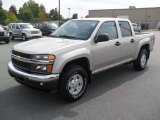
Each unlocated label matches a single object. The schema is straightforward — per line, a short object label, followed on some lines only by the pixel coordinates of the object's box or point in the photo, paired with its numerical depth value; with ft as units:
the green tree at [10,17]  150.71
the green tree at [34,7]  227.92
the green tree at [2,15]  126.65
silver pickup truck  10.05
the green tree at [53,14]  205.67
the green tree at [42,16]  181.00
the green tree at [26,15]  179.80
